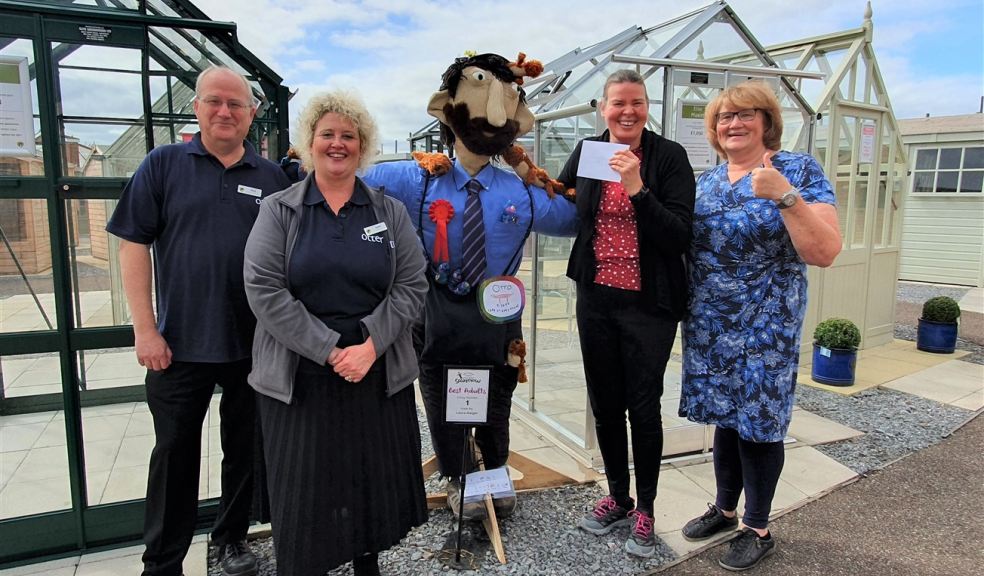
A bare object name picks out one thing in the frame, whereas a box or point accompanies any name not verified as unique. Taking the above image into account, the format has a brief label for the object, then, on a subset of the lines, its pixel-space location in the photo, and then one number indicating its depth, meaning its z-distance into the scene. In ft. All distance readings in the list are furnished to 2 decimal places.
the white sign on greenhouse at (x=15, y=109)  7.39
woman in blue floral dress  7.61
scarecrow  7.91
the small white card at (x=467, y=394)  8.02
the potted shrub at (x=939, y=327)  21.09
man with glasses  6.87
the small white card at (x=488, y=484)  8.40
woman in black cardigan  7.85
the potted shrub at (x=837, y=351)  17.26
